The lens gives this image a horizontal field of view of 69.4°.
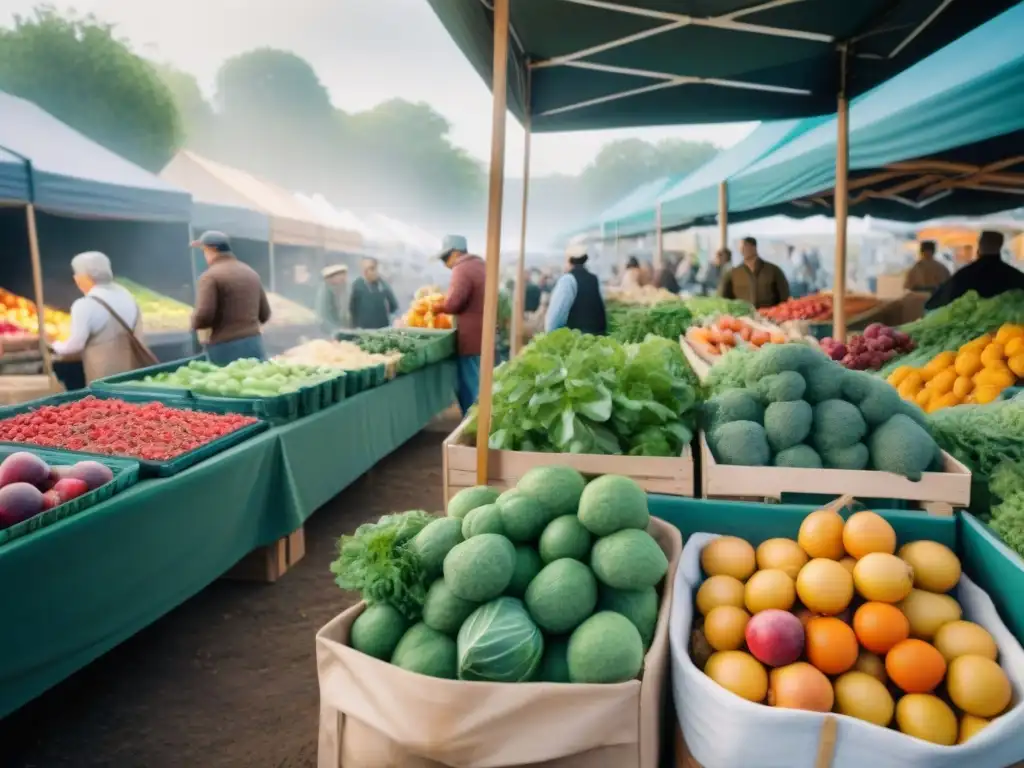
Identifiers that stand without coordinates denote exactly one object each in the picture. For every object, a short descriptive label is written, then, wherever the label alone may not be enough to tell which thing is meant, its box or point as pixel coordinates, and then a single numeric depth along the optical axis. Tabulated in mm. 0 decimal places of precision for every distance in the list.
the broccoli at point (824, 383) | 2273
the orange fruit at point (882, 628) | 1478
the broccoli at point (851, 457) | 2092
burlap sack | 1318
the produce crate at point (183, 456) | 2750
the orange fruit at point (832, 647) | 1441
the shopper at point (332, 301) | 8172
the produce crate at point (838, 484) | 2006
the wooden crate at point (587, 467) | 2174
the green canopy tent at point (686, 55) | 3045
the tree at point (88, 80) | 24531
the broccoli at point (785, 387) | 2244
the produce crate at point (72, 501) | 2119
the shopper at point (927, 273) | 10008
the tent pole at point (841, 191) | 4180
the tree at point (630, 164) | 74375
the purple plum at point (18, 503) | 2143
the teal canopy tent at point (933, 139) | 3141
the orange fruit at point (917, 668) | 1411
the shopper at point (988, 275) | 6211
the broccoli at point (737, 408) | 2288
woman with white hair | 4895
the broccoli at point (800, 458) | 2115
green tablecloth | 2088
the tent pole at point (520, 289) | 4922
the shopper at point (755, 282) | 8250
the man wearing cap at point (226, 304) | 4809
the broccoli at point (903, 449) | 2008
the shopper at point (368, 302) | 7922
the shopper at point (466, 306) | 6043
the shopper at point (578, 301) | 6066
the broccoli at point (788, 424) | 2164
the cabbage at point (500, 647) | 1367
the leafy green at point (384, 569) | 1520
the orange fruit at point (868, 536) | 1639
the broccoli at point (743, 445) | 2129
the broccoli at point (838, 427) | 2119
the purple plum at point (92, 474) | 2473
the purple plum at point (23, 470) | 2342
